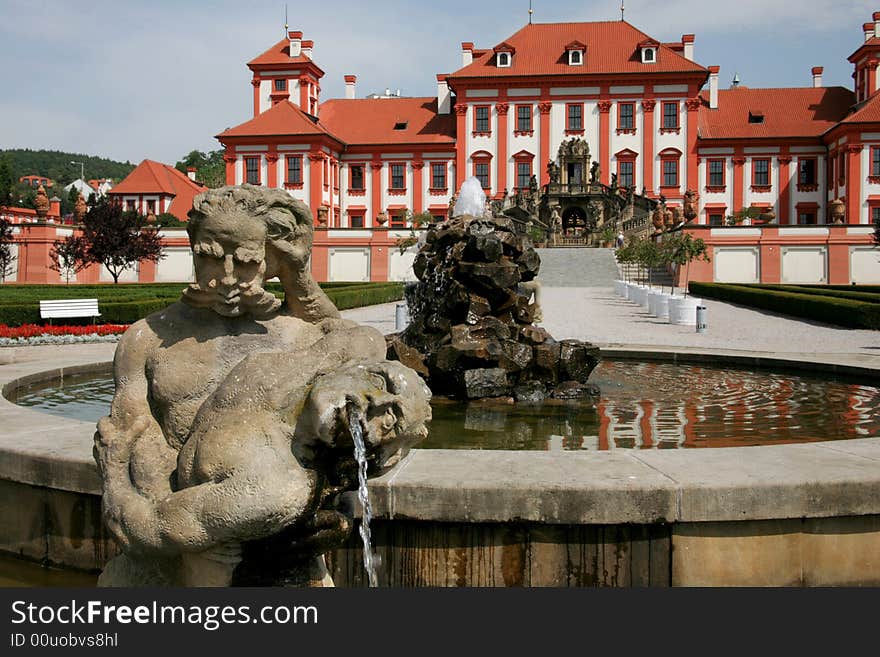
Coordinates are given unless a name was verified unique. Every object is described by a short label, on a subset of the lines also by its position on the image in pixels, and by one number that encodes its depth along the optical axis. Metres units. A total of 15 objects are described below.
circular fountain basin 3.15
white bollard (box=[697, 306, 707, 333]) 16.69
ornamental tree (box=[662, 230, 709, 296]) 26.80
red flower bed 13.03
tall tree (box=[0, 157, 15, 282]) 31.92
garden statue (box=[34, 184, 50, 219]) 37.59
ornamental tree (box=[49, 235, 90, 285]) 33.07
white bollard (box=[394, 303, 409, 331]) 17.23
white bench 14.87
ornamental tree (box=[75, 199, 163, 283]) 32.94
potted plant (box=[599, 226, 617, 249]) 44.53
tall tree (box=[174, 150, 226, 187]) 89.31
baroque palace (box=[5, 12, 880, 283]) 52.12
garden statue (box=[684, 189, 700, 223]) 39.42
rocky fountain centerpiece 7.61
